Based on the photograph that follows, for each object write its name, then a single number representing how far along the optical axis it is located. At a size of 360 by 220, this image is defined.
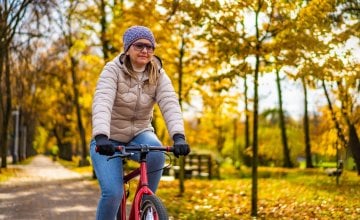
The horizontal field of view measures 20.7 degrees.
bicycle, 6.27
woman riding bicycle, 6.88
